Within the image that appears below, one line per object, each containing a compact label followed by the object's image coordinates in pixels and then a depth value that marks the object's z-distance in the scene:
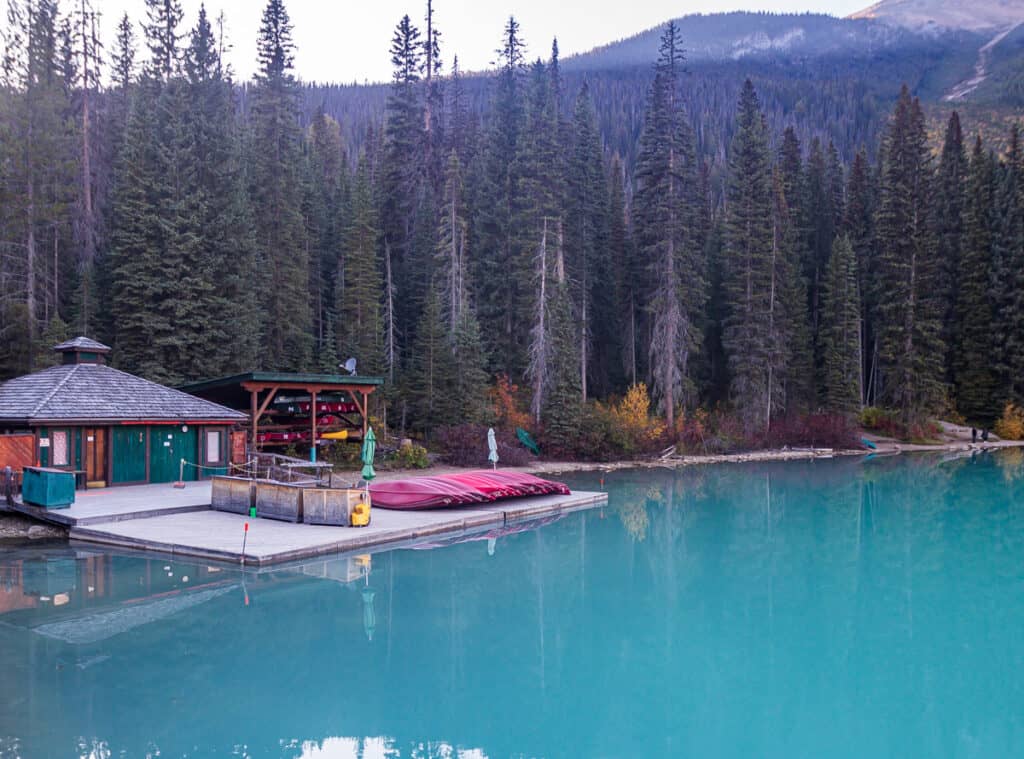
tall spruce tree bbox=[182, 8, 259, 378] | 33.03
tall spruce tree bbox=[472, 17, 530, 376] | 45.04
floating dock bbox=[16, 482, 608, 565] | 16.23
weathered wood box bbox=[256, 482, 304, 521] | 19.39
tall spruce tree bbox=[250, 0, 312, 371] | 38.81
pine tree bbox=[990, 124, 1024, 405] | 52.19
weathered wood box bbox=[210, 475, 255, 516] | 20.16
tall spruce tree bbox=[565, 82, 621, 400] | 47.09
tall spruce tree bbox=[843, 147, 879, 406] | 56.53
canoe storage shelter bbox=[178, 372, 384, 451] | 27.55
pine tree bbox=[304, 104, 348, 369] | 46.53
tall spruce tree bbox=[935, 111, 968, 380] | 55.97
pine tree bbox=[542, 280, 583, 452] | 38.28
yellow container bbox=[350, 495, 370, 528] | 18.72
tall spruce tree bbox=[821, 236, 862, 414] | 48.03
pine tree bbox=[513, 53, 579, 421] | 40.22
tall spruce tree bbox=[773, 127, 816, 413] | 47.53
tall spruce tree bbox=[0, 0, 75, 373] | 31.92
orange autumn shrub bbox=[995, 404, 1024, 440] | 51.84
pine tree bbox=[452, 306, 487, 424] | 37.38
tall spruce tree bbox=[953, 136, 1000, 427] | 53.69
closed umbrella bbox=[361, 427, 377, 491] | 21.63
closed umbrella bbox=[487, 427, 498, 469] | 28.81
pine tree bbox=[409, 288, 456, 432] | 37.25
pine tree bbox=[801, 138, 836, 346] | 57.09
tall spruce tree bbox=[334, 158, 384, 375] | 40.16
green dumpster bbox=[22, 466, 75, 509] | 18.47
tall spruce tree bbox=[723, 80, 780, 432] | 45.31
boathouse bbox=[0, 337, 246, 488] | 21.95
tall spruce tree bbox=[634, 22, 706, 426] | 43.38
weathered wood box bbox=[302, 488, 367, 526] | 18.91
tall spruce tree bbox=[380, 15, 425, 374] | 49.09
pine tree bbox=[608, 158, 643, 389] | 50.97
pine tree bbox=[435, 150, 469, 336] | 42.53
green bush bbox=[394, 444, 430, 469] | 32.22
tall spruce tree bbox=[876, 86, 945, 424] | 49.38
